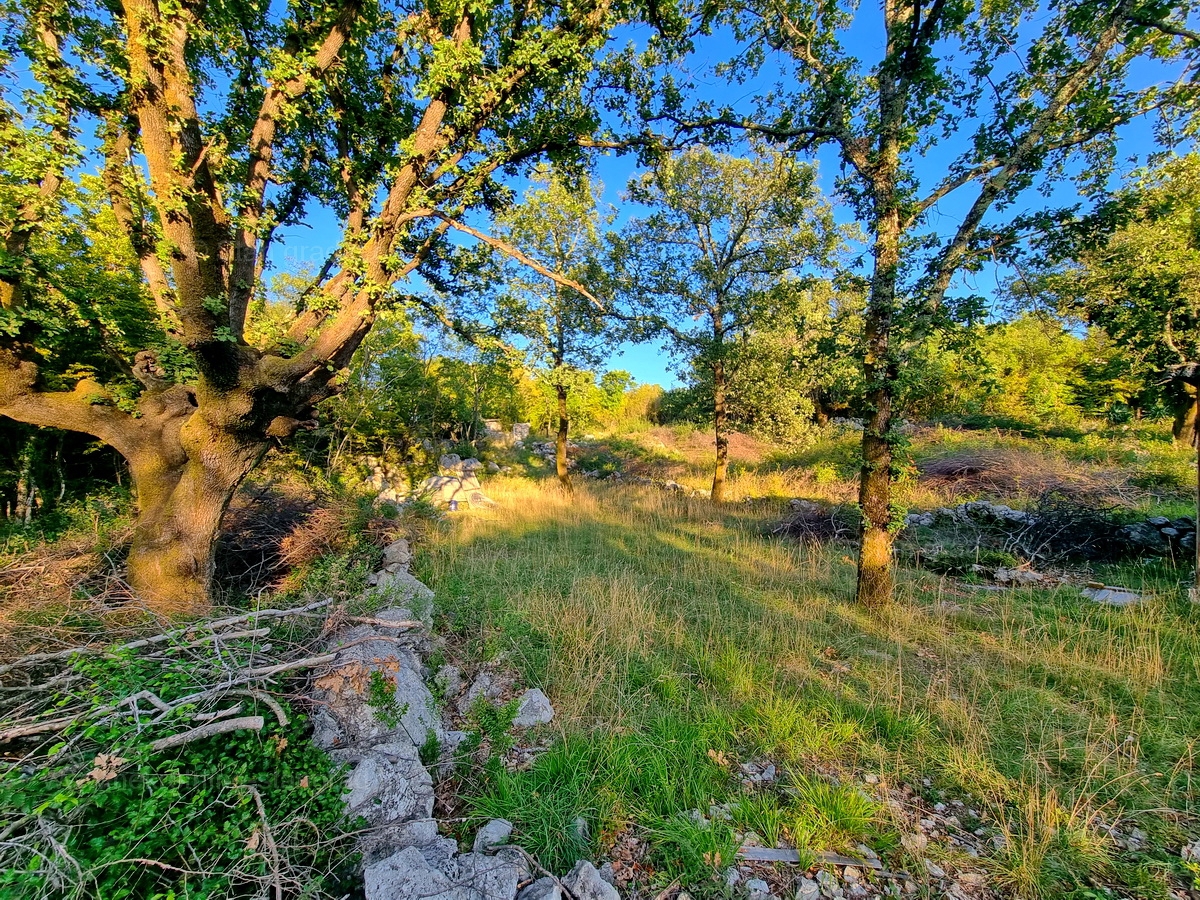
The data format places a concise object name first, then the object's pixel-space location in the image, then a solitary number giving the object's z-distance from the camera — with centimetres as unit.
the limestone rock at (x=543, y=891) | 173
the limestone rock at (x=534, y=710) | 303
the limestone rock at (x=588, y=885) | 179
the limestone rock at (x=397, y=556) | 570
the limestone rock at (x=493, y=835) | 204
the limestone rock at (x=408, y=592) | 415
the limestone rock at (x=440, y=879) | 171
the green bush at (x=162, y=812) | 150
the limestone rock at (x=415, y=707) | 269
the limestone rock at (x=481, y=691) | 320
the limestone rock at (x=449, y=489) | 1062
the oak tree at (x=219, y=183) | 367
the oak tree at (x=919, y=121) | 398
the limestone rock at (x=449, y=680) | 323
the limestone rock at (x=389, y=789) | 216
